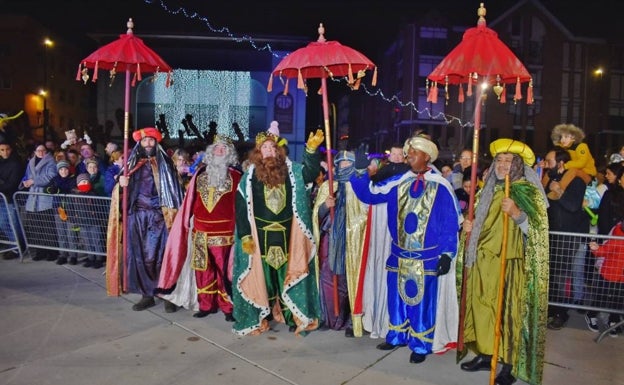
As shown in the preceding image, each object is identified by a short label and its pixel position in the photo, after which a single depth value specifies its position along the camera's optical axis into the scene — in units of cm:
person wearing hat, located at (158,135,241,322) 549
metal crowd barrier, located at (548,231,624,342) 540
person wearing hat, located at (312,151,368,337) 496
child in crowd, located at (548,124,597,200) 546
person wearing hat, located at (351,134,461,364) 443
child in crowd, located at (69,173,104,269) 769
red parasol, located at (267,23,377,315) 481
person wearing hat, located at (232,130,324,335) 507
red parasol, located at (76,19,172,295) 580
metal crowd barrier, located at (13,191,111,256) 769
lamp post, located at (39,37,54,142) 2334
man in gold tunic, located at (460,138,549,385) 398
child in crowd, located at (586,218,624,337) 522
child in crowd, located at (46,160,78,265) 780
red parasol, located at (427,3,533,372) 416
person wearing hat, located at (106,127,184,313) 589
